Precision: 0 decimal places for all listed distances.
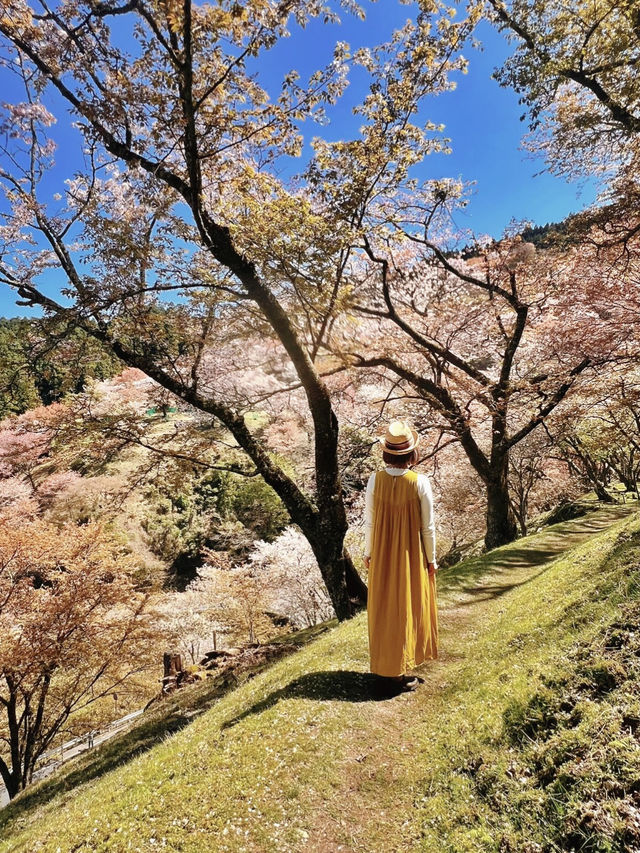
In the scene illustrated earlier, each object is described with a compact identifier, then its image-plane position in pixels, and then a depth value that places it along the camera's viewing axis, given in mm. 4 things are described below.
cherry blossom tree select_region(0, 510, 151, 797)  10156
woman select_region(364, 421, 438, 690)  4457
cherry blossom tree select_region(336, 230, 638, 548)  9539
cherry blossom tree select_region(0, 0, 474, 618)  5637
